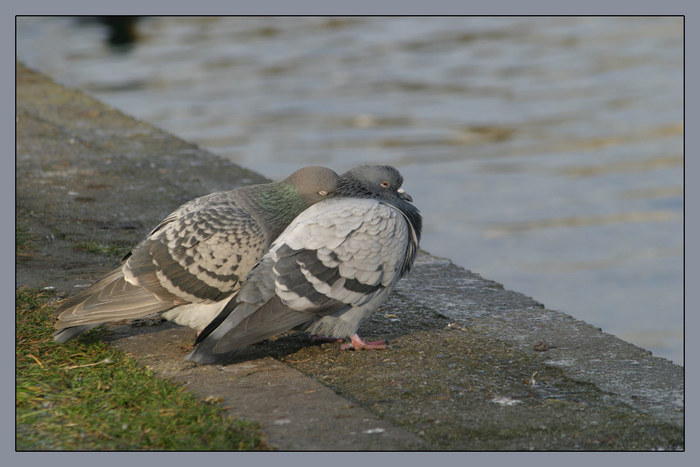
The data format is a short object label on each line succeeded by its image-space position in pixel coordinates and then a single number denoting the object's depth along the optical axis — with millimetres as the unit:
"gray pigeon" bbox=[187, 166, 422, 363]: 9344
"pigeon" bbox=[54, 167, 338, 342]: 9625
